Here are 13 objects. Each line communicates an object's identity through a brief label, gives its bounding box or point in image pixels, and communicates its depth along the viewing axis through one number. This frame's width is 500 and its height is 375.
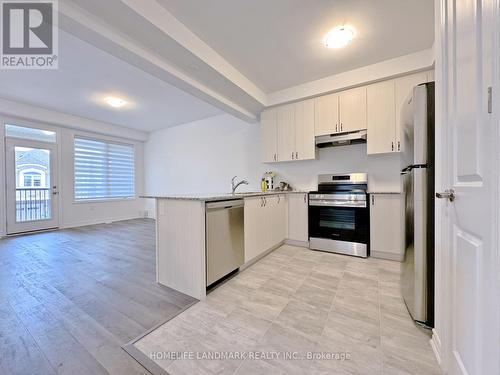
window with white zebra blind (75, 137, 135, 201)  5.60
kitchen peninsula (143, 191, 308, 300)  1.93
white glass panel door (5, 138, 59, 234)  4.44
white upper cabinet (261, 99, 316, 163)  3.42
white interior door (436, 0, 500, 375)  0.70
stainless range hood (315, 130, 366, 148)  3.01
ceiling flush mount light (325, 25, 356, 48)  2.17
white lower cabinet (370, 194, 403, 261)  2.79
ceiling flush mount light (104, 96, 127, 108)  4.07
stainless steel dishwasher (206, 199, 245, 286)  2.03
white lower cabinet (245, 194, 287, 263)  2.61
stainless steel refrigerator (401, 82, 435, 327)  1.46
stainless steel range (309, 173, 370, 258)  2.95
